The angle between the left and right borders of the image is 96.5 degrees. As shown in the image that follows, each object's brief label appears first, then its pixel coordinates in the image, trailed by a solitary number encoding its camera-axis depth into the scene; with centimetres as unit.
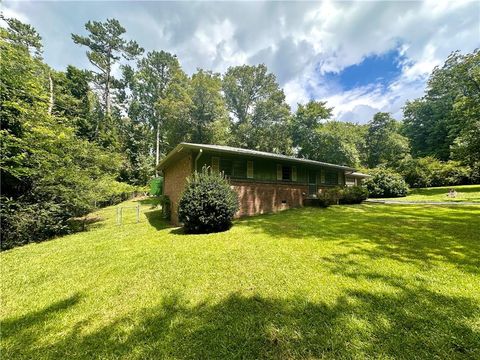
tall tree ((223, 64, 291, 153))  3262
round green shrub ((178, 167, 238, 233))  813
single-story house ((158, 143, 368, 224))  1084
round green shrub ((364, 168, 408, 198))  2041
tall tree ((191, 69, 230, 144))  2731
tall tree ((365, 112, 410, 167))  3198
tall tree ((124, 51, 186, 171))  3054
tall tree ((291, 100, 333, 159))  3091
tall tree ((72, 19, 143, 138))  2706
